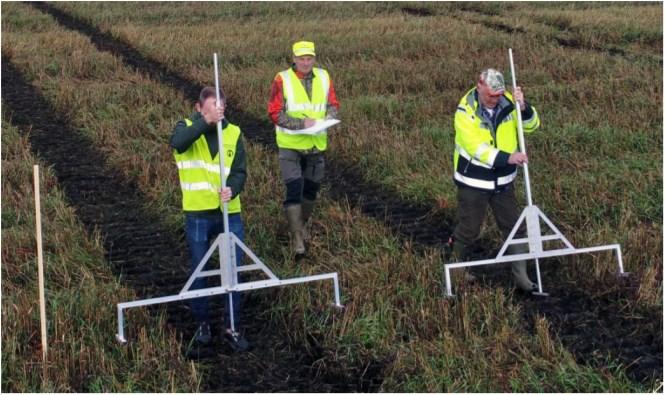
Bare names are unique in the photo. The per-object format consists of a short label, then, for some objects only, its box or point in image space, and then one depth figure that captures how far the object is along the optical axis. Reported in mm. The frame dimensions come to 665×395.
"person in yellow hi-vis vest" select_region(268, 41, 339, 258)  7133
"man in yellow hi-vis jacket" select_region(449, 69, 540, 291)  6191
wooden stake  5259
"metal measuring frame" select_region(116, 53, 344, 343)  5656
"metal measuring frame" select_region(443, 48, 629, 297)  6348
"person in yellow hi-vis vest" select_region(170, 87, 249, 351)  5680
